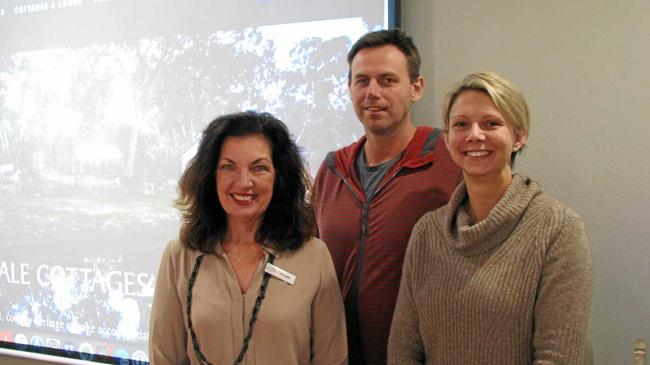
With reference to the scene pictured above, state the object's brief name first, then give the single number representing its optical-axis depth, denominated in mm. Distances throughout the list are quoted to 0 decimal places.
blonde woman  1197
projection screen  2422
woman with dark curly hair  1447
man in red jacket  1638
